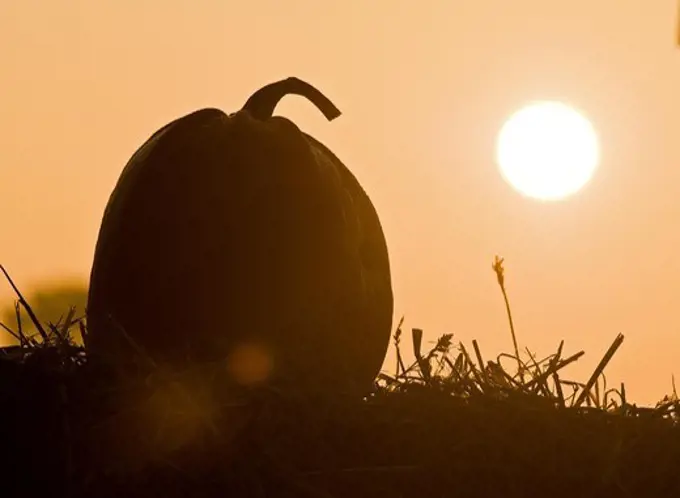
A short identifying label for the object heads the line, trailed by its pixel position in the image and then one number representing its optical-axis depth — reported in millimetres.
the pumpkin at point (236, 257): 7176
